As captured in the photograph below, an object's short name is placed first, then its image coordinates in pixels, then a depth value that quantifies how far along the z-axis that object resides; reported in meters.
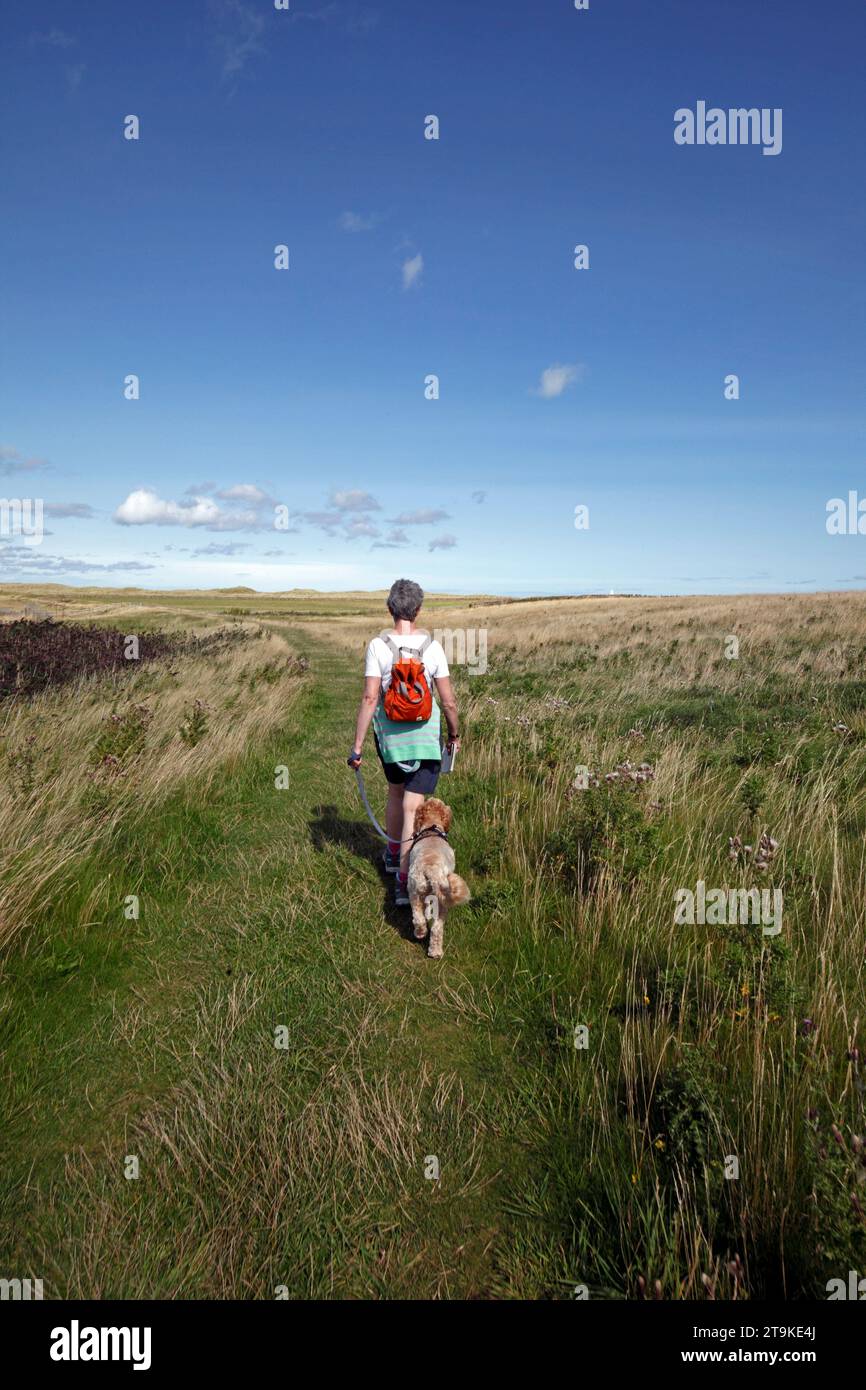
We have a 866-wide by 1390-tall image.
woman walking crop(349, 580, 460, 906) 4.93
